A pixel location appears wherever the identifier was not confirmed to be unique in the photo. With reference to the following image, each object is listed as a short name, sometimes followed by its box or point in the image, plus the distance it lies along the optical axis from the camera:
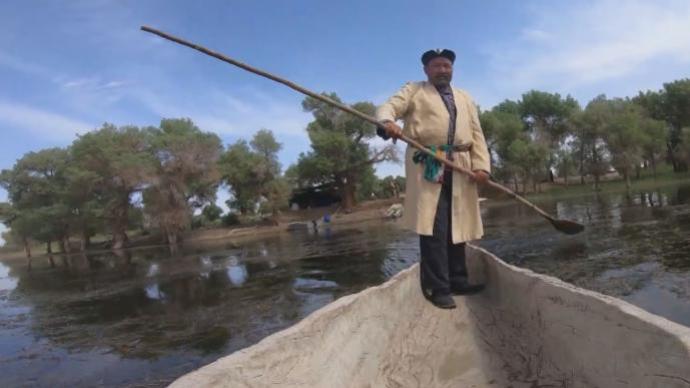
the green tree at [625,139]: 35.19
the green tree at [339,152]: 41.16
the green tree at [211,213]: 51.21
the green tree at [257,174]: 40.34
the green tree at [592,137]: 38.38
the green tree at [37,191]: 41.19
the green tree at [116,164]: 35.34
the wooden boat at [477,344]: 1.73
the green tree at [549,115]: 45.22
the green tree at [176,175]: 36.47
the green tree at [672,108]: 41.12
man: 3.16
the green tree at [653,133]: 37.62
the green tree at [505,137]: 41.22
